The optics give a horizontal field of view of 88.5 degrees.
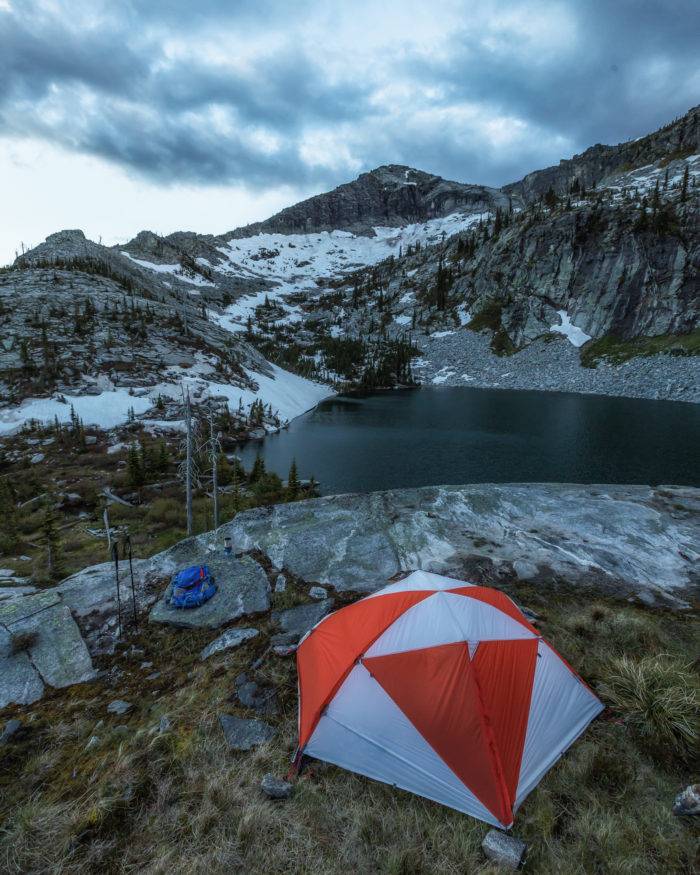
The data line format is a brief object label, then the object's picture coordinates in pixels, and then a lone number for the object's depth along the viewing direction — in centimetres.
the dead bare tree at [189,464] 1919
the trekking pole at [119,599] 895
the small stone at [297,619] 805
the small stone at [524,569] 1043
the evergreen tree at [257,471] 3102
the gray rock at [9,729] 594
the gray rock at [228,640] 788
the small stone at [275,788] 466
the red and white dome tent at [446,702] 481
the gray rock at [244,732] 548
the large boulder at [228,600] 896
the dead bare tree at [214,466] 2019
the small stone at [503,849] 388
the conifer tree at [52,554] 1453
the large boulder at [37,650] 718
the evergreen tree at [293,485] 2580
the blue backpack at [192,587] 924
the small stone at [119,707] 645
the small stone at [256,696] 617
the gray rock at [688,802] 408
